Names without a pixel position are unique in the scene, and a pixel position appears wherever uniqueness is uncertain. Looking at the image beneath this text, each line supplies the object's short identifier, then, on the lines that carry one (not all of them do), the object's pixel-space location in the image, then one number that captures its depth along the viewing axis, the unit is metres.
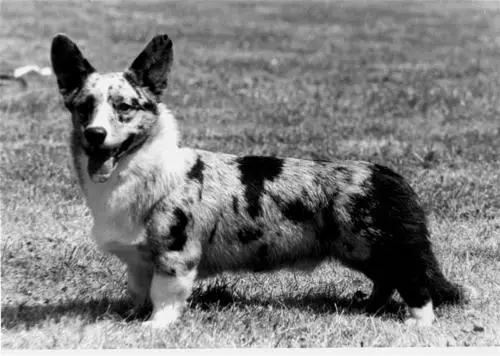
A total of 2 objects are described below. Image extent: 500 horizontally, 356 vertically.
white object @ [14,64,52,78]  13.58
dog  5.07
